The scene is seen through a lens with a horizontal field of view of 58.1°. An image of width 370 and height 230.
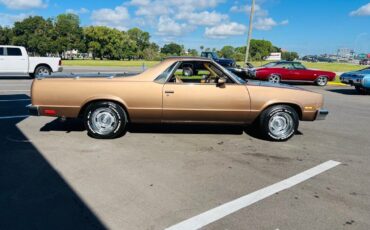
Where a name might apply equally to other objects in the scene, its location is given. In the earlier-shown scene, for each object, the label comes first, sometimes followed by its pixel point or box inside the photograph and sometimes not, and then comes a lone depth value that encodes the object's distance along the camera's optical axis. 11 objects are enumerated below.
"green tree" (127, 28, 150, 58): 128.50
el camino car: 5.83
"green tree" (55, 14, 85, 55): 86.12
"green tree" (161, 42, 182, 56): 131.19
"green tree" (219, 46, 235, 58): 141.62
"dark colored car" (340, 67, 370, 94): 14.40
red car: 18.83
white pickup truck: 16.58
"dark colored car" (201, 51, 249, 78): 20.39
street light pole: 25.09
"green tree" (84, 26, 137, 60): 99.62
